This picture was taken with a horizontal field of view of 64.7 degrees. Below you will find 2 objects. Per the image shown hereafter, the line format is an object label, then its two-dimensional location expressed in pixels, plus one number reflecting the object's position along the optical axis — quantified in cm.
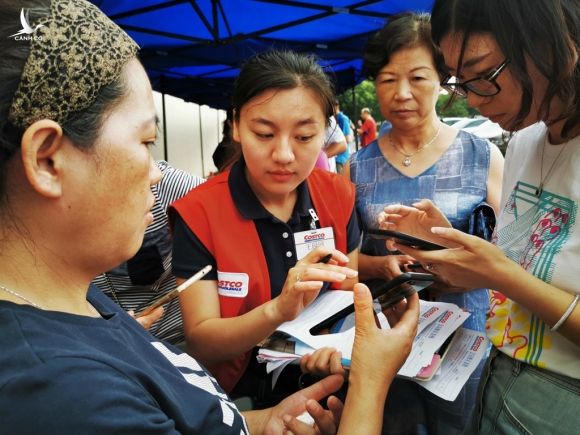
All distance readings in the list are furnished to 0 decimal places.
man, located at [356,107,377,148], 1169
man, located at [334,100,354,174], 772
